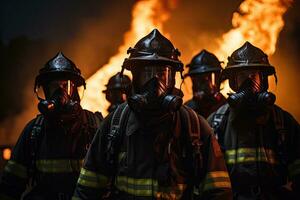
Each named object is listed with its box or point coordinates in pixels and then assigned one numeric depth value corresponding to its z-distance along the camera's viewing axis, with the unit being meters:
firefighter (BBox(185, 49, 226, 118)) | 7.90
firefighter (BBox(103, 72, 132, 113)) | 9.19
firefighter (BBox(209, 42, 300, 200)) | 4.73
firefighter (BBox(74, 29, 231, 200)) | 3.77
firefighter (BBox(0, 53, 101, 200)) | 5.27
